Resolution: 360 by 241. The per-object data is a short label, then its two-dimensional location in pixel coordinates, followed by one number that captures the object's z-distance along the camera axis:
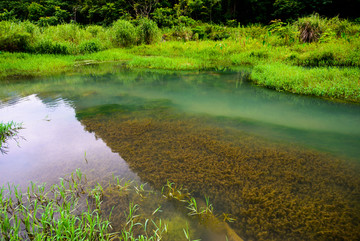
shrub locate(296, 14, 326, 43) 9.80
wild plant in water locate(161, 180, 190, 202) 2.00
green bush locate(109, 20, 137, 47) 12.82
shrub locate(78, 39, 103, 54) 11.91
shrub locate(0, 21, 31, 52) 9.79
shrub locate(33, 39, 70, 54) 10.63
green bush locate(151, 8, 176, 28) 20.58
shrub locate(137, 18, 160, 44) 13.05
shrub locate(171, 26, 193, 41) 14.90
